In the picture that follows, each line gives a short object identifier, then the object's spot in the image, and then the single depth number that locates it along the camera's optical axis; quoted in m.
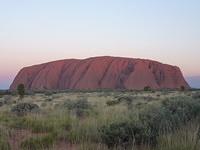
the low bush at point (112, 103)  21.40
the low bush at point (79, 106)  13.92
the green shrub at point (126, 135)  7.07
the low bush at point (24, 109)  14.98
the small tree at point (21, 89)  41.58
